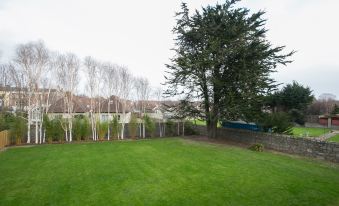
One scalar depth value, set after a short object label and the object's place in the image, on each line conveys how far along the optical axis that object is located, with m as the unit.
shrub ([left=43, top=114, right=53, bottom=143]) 17.69
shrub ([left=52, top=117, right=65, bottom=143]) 17.96
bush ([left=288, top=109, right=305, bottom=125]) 36.66
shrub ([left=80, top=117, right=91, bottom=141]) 18.89
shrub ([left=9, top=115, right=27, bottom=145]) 16.75
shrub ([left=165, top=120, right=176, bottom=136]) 22.81
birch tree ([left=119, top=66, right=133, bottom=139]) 22.81
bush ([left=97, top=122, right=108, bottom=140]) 19.62
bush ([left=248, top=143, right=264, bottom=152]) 14.05
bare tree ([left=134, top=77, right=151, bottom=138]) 30.84
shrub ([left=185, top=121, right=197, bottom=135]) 23.27
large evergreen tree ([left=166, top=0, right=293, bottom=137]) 15.61
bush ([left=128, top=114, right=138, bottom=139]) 20.93
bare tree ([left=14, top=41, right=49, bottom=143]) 16.98
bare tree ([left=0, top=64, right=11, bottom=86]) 24.48
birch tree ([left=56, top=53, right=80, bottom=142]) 18.67
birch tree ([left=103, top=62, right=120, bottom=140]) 21.45
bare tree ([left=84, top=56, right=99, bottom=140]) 19.75
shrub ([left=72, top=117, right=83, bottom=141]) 18.73
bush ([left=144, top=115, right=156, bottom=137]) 21.33
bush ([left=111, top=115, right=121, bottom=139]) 20.07
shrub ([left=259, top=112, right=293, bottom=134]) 16.28
